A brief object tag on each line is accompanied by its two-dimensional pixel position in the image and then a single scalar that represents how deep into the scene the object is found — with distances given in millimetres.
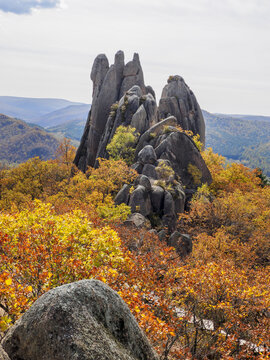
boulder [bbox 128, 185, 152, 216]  41656
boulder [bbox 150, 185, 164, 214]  44469
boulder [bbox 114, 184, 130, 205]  43781
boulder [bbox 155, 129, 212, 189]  55656
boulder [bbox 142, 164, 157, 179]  49469
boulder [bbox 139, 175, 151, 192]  44250
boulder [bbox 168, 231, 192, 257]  33500
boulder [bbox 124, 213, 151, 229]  35325
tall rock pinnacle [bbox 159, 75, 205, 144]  79000
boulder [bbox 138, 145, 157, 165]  51438
